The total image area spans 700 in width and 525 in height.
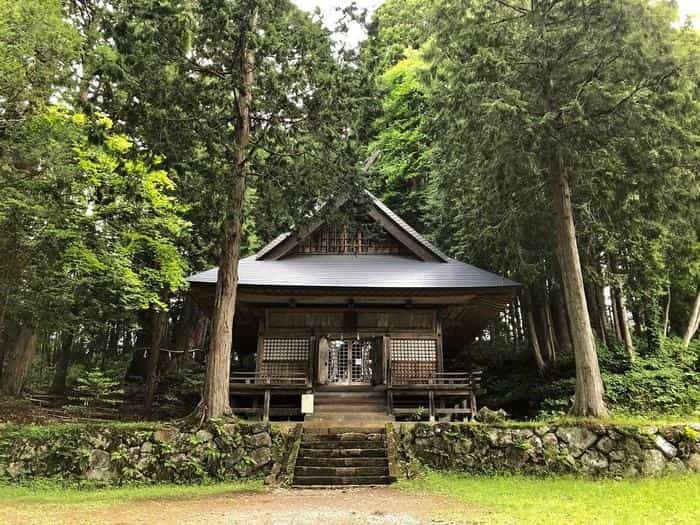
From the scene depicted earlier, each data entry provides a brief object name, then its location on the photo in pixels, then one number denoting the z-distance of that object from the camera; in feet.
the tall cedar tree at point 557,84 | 31.86
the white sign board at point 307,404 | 36.50
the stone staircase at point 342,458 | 27.12
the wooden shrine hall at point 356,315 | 40.19
